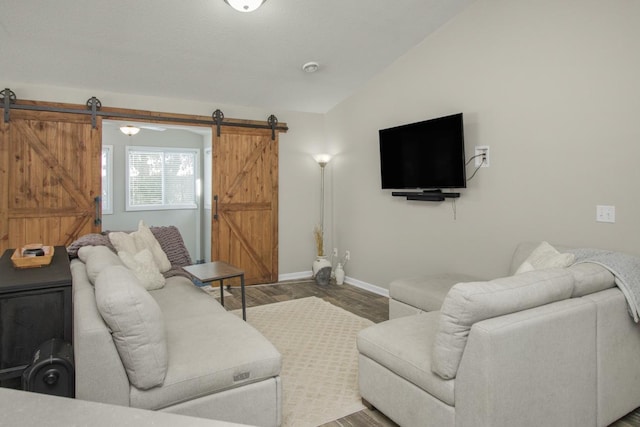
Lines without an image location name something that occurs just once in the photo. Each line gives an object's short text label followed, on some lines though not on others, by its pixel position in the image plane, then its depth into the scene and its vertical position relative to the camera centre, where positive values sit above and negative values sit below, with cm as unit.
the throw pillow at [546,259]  248 -29
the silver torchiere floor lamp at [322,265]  543 -69
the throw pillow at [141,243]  341 -24
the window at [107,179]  655 +61
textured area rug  239 -110
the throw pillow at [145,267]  316 -41
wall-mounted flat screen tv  368 +60
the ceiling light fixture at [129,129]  565 +123
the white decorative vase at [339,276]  544 -83
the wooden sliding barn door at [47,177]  411 +42
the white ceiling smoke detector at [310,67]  437 +163
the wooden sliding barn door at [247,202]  527 +18
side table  338 -50
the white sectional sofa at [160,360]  169 -68
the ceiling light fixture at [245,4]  311 +166
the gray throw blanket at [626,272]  218 -33
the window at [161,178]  688 +67
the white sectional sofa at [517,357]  169 -69
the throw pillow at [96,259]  236 -28
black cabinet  189 -48
